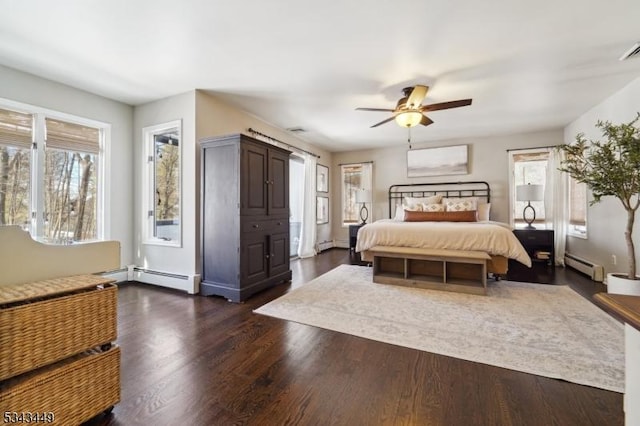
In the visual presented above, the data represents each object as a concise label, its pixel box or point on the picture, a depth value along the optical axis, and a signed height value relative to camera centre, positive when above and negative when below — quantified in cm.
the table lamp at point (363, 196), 636 +35
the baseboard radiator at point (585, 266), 378 -87
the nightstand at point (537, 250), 457 -71
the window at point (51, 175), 293 +45
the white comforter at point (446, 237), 340 -36
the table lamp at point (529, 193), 486 +32
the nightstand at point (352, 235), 626 -57
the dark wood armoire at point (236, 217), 317 -7
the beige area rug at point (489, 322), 184 -103
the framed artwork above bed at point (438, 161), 590 +113
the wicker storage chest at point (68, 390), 107 -79
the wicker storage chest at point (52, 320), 105 -48
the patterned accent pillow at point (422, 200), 549 +22
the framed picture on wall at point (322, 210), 671 +2
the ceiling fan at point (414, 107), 316 +128
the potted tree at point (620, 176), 225 +30
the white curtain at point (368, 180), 679 +79
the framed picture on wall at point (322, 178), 670 +85
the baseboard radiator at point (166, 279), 343 -92
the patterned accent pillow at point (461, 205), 511 +11
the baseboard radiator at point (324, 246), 656 -89
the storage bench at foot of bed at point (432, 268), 331 -81
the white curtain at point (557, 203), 488 +14
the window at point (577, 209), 438 +2
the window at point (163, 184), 372 +39
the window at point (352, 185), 686 +68
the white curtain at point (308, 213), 583 -5
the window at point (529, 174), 525 +72
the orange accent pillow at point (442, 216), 473 -10
